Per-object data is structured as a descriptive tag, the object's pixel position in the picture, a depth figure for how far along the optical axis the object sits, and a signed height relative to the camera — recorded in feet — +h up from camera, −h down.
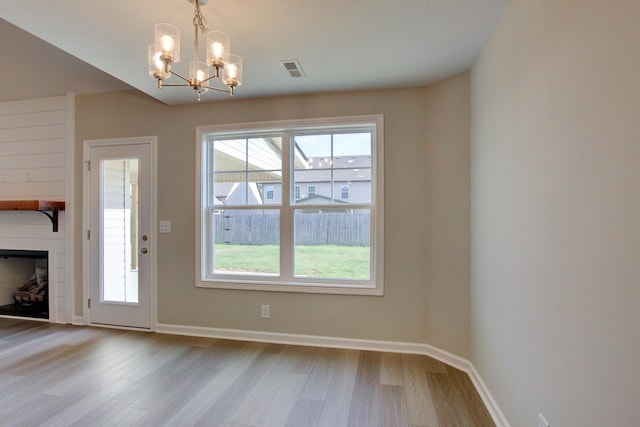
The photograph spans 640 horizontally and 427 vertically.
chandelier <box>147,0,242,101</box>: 4.88 +2.73
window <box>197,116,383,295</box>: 9.57 +0.24
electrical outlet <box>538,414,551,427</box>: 4.26 -3.07
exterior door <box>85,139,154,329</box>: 10.78 -0.74
